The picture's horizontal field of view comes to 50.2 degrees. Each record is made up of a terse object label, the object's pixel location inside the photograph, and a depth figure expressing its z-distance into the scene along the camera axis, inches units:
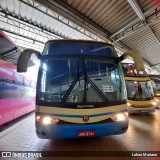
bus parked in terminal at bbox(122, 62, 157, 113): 369.1
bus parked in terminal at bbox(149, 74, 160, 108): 530.3
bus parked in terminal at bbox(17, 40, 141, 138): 150.1
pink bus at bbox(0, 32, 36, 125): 231.6
